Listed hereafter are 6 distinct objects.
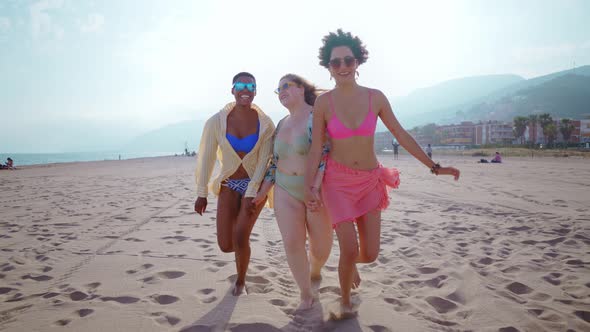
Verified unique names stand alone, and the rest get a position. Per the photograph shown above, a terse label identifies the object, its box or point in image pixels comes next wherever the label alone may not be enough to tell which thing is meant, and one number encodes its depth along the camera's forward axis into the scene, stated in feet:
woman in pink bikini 9.30
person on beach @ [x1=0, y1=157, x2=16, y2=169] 82.91
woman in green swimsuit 9.87
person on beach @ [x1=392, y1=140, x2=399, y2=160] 114.64
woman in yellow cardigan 11.19
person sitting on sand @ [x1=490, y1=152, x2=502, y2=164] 79.05
